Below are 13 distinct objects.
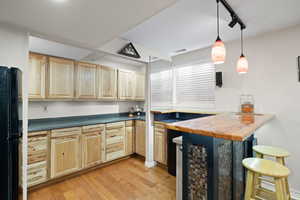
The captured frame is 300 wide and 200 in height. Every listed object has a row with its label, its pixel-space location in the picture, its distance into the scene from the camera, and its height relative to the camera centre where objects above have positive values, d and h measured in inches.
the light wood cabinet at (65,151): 89.8 -34.4
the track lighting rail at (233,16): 58.0 +40.0
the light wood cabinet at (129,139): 127.8 -35.7
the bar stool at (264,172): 44.3 -23.1
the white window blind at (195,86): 111.7 +12.6
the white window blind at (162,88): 133.6 +12.1
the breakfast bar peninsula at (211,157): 42.0 -20.2
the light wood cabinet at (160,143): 110.7 -35.2
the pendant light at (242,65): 71.6 +18.2
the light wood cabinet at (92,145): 103.0 -34.1
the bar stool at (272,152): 59.0 -22.9
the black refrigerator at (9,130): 43.4 -9.6
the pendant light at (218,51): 56.7 +20.1
